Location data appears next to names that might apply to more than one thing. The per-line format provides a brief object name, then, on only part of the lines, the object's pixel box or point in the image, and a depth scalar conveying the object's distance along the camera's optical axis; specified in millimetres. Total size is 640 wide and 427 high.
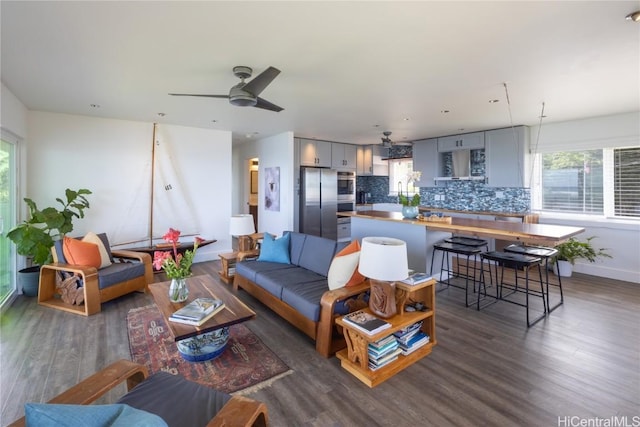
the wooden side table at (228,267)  4366
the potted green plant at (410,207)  4242
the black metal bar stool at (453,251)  3684
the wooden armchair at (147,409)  1225
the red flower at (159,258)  2470
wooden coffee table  2172
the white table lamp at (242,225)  4039
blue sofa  2527
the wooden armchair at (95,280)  3326
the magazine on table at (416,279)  2490
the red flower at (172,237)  2713
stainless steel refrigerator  6520
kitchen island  3014
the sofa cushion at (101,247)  3804
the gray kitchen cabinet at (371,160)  7680
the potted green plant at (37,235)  3441
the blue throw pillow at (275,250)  3844
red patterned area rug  2197
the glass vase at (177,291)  2611
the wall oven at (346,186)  7219
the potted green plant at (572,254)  4539
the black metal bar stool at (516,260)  3068
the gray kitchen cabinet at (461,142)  5793
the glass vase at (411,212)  4246
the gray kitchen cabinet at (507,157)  5340
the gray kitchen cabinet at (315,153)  6605
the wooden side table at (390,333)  2184
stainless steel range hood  6012
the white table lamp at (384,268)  2180
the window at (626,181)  4504
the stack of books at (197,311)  2248
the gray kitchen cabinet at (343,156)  7160
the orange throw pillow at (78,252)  3512
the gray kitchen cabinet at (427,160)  6523
